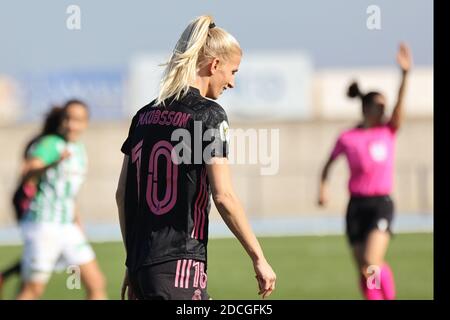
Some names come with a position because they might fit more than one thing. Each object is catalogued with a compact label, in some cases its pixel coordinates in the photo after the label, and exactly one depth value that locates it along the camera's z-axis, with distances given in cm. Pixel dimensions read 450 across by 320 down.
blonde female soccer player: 1089
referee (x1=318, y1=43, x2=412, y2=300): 2084
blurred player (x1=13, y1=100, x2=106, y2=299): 1856
